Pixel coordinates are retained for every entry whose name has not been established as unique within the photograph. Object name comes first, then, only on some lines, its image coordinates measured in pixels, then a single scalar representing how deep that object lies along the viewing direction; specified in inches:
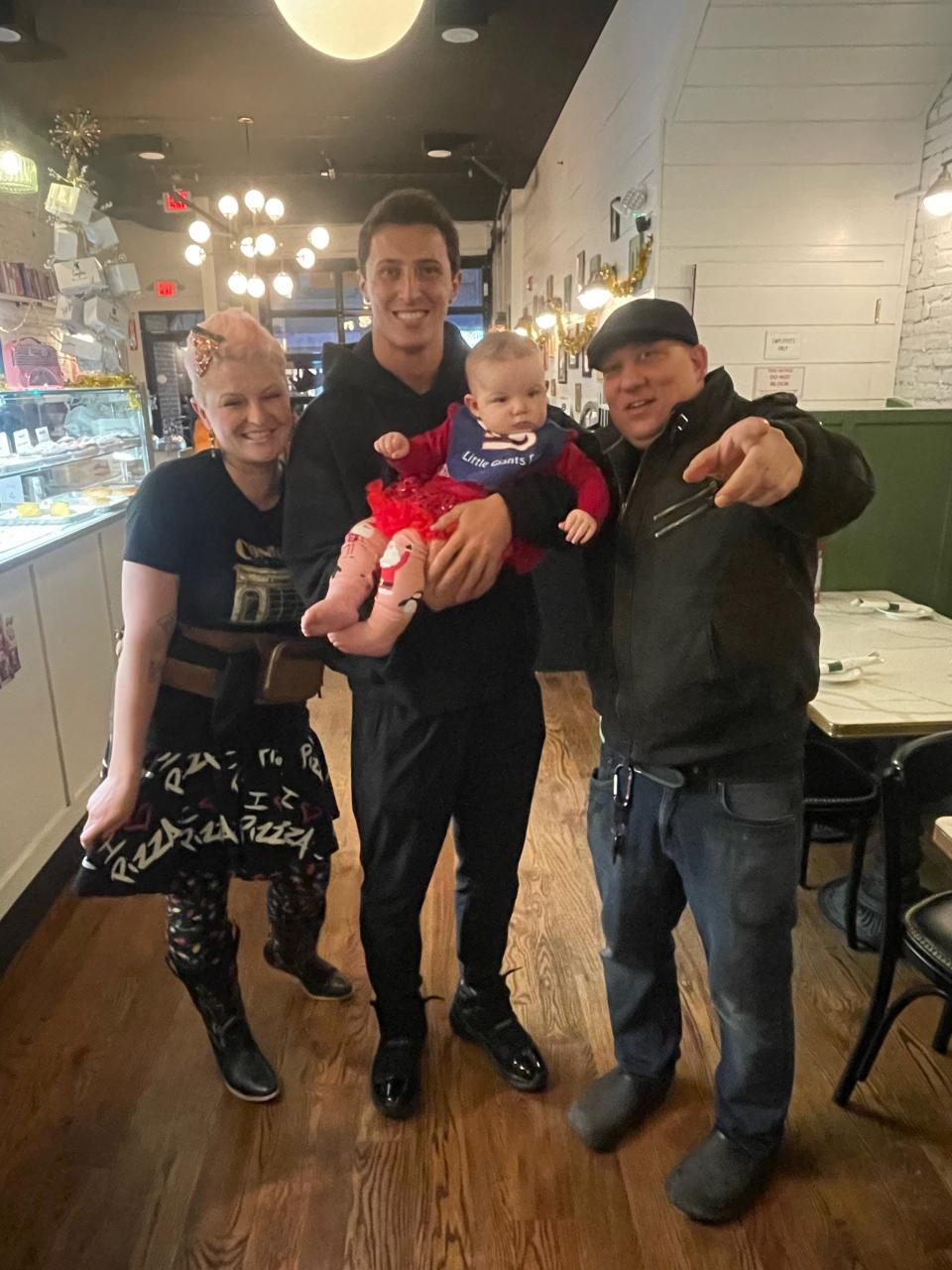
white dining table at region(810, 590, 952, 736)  71.3
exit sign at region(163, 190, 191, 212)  276.2
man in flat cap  47.7
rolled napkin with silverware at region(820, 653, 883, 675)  81.5
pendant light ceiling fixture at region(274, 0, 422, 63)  63.3
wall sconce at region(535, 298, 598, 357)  190.1
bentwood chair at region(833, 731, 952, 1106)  58.7
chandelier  233.8
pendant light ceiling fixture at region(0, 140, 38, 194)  168.4
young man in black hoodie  51.9
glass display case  111.3
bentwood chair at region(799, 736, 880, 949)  83.1
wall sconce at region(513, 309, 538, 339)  274.1
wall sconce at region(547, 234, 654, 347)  146.5
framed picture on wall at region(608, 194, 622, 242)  162.2
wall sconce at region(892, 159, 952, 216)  113.5
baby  48.4
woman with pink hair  55.3
